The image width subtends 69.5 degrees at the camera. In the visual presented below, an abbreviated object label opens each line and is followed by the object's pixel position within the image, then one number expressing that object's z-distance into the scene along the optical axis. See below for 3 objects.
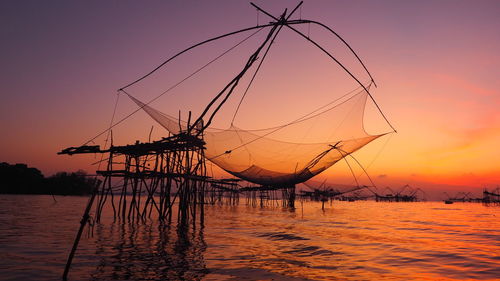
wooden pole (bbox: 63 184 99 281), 5.42
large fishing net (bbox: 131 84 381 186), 12.64
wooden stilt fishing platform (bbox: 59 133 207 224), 12.17
